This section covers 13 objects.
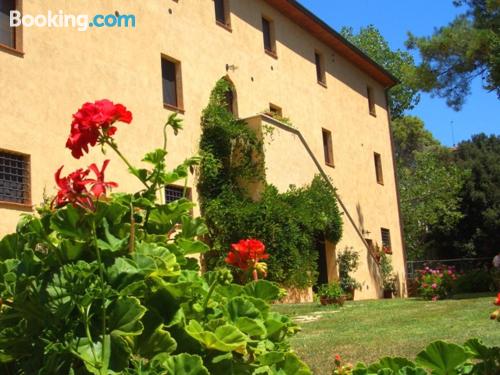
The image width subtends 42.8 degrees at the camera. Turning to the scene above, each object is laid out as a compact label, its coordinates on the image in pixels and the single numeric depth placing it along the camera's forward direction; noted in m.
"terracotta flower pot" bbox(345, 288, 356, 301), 19.53
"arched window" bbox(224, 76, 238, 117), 17.08
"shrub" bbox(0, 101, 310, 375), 2.25
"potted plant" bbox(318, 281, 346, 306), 13.98
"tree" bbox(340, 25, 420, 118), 38.06
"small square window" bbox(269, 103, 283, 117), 18.85
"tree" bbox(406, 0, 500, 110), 15.61
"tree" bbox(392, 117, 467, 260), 31.69
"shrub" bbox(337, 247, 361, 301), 19.75
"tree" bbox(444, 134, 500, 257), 31.89
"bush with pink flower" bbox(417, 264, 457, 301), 15.31
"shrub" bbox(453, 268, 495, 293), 16.20
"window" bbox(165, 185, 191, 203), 14.35
